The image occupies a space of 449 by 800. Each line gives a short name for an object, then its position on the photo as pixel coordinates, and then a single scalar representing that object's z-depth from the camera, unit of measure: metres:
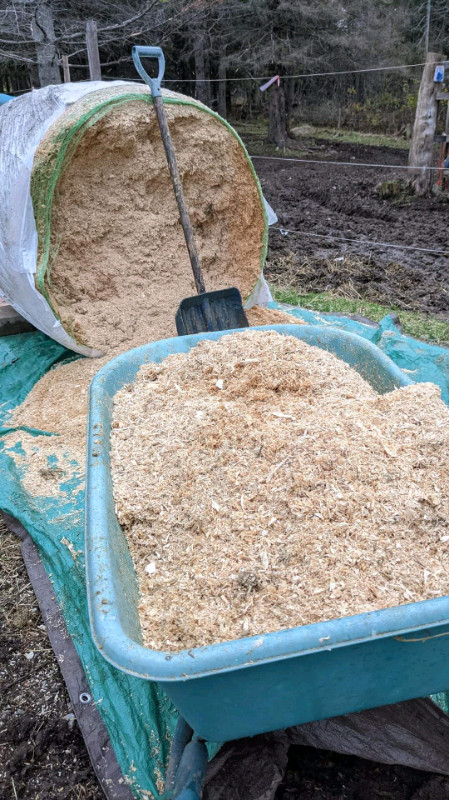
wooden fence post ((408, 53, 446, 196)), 7.89
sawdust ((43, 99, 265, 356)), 3.61
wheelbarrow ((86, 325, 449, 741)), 1.13
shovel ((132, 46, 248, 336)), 3.29
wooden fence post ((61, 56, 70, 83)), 6.04
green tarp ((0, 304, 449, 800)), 1.75
